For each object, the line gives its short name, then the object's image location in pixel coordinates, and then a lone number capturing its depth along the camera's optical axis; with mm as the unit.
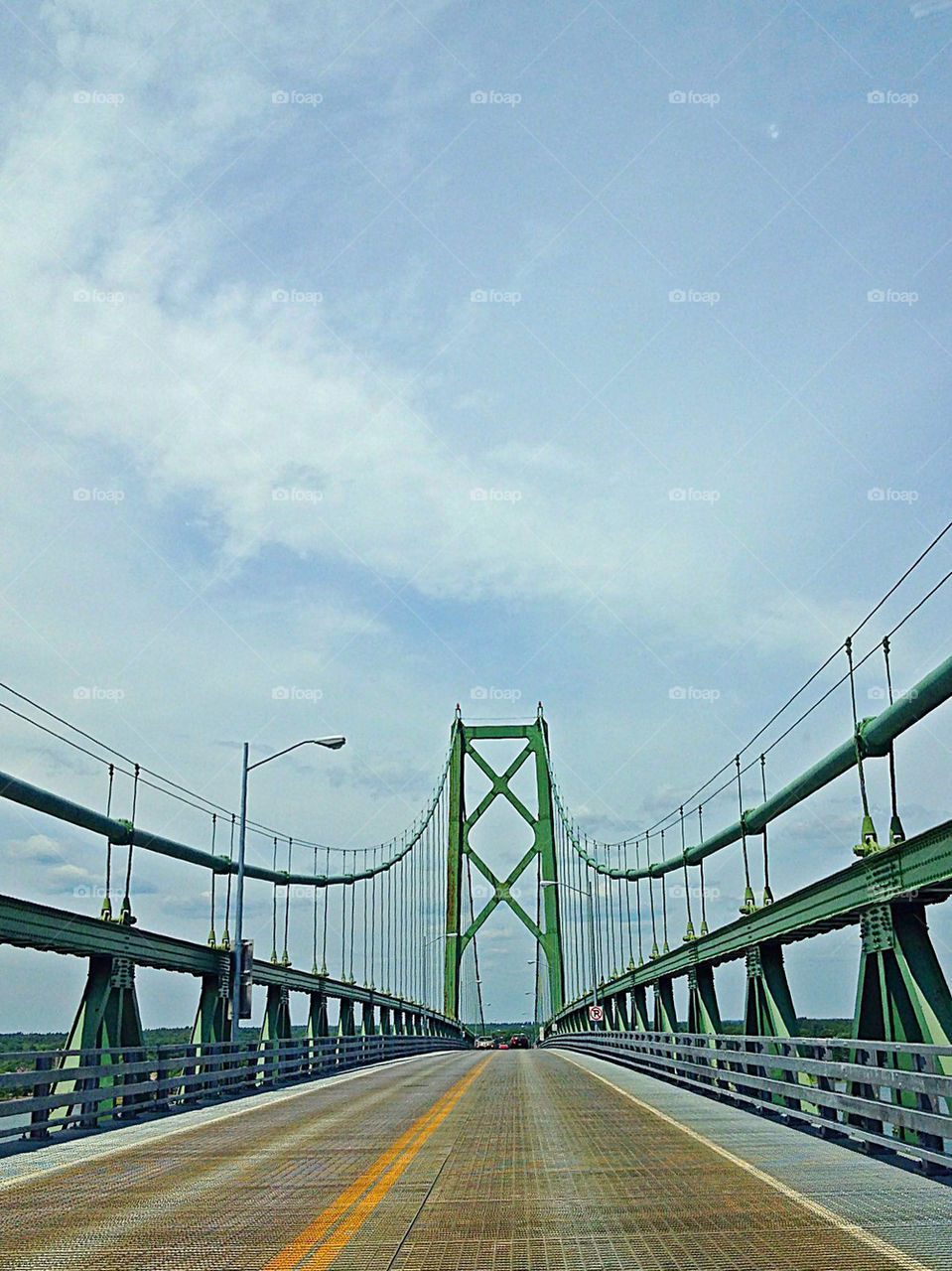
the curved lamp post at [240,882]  27078
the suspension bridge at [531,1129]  8109
